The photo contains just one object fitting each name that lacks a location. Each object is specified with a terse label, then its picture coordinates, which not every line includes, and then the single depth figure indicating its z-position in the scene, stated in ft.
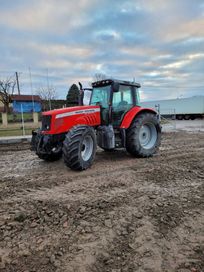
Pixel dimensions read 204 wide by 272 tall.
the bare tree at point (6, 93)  129.08
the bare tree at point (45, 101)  111.26
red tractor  18.45
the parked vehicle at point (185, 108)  109.70
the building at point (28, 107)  78.07
